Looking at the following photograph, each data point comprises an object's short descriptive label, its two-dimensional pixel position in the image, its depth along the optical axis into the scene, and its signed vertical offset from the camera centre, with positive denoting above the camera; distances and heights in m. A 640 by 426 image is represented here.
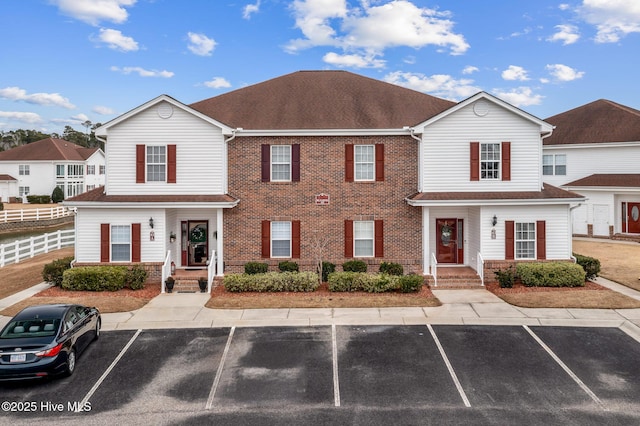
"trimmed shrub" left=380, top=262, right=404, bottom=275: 20.02 -2.44
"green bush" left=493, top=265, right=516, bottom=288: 18.64 -2.75
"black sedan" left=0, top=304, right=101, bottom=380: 9.93 -2.94
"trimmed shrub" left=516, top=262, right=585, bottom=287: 18.64 -2.64
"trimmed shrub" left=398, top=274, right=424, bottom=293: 17.94 -2.81
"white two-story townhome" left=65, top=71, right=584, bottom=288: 20.00 +1.05
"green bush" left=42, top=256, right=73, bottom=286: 19.55 -2.43
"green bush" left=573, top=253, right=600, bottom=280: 19.77 -2.36
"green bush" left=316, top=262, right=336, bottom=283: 19.95 -2.47
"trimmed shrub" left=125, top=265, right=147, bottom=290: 18.67 -2.61
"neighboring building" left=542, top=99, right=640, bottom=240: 32.31 +3.63
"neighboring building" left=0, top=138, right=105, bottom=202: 68.12 +7.32
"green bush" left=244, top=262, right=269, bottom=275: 20.02 -2.38
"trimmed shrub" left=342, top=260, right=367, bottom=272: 20.06 -2.33
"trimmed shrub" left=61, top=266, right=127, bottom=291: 18.50 -2.62
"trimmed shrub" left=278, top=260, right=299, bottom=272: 20.25 -2.35
